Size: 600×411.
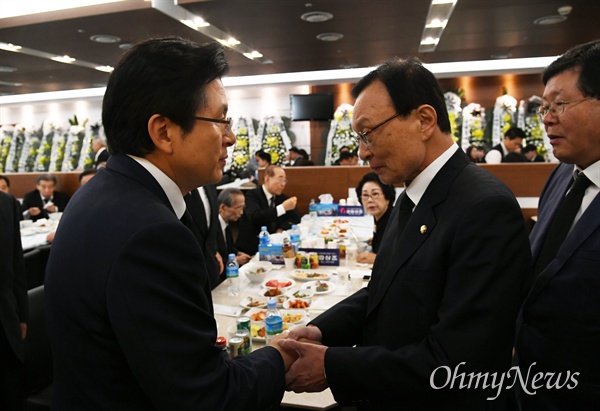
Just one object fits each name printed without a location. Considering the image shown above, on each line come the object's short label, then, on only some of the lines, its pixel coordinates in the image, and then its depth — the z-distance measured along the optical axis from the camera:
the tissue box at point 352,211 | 5.45
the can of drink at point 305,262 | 3.15
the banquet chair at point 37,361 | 2.16
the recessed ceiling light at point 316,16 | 5.10
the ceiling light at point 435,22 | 5.13
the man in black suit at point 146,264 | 0.88
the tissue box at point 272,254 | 3.29
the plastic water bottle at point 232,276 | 2.71
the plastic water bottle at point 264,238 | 3.45
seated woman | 3.70
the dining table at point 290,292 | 1.95
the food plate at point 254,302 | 2.41
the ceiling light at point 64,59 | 7.38
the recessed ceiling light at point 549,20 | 5.64
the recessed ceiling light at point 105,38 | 5.84
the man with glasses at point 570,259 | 1.36
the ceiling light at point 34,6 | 4.88
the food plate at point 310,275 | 2.89
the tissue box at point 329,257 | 3.28
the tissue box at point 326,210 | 5.54
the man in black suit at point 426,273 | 1.08
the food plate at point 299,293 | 2.52
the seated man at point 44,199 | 6.60
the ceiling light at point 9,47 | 6.23
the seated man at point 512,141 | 7.74
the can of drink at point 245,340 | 1.71
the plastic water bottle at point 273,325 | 1.93
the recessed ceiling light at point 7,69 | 8.10
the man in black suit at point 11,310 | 2.15
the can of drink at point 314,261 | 3.16
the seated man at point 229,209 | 4.35
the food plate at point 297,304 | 2.38
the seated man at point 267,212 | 4.79
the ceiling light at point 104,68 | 8.41
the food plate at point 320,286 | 2.64
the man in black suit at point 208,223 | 3.00
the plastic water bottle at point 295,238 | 3.40
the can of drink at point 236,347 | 1.67
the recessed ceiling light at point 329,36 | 6.23
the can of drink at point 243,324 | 1.80
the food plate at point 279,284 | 2.72
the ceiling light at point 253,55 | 7.45
